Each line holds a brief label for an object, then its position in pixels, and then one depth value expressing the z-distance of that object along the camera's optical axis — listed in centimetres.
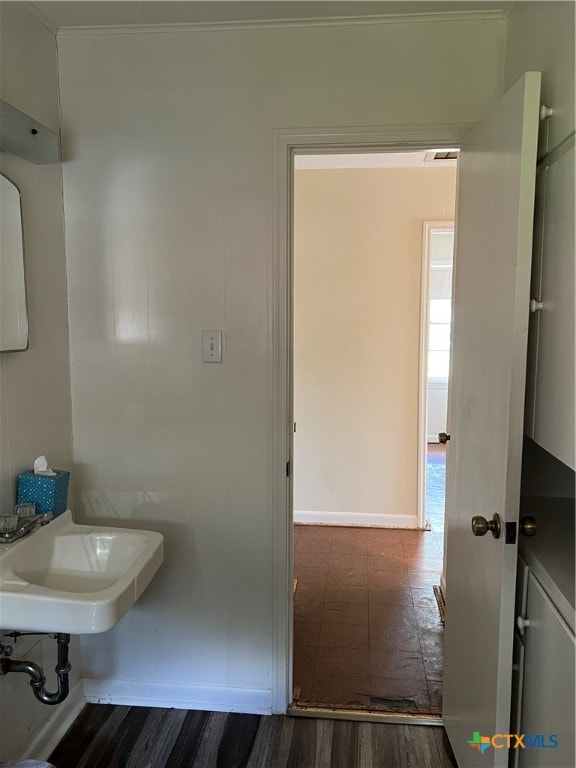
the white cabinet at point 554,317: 119
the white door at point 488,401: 129
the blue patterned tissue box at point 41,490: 169
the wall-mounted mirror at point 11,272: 159
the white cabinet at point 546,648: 116
